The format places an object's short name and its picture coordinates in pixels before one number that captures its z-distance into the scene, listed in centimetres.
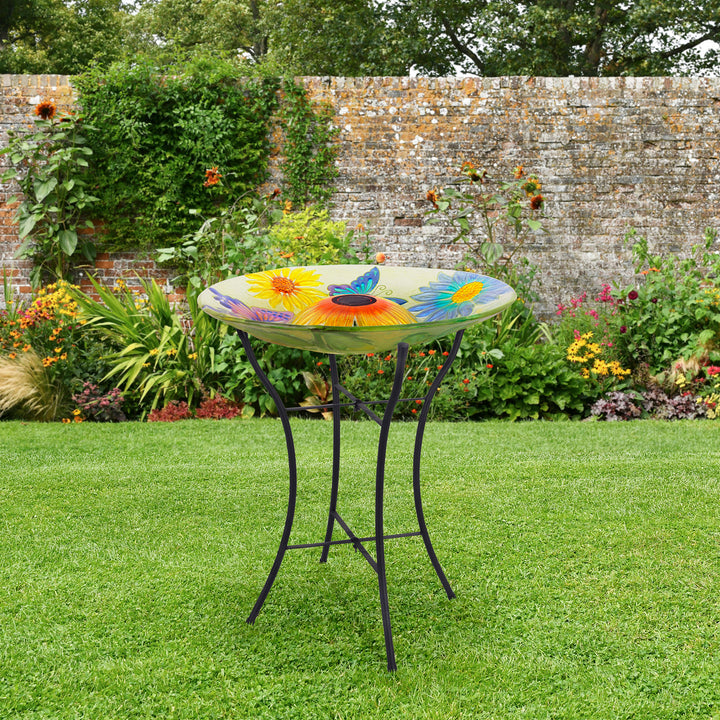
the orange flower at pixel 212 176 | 666
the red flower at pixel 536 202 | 655
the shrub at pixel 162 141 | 693
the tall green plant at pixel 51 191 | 677
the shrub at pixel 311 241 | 621
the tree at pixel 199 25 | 1842
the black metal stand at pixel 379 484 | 231
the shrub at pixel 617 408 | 596
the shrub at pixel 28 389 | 584
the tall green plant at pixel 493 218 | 702
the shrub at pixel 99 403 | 589
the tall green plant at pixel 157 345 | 600
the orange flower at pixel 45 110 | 670
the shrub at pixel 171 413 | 587
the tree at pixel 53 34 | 1697
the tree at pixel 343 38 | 1362
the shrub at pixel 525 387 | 596
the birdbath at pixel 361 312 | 210
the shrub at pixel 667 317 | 615
